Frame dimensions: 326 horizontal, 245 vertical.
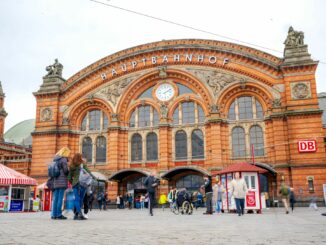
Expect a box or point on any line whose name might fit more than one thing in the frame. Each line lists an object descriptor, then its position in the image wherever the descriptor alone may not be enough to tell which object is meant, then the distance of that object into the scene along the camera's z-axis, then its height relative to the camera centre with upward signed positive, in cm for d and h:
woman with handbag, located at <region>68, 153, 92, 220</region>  1179 +58
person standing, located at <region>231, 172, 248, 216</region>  1560 +19
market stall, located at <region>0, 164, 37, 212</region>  2477 +39
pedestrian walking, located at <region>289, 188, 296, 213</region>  2289 -27
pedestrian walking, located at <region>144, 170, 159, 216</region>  1670 +46
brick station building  3058 +763
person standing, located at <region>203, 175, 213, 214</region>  1861 +14
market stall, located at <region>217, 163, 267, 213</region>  2097 +60
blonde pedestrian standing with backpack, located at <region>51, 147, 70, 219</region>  1164 +38
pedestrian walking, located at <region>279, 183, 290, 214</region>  1998 +16
